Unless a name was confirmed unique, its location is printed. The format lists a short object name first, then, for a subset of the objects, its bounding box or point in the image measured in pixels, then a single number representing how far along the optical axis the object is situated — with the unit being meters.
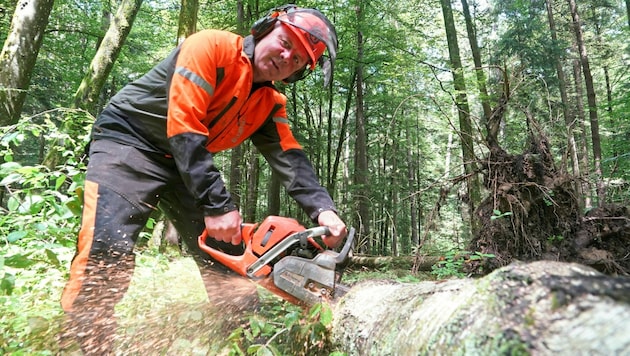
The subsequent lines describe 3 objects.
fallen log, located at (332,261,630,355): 0.69
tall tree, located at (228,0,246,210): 9.25
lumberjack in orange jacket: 2.10
